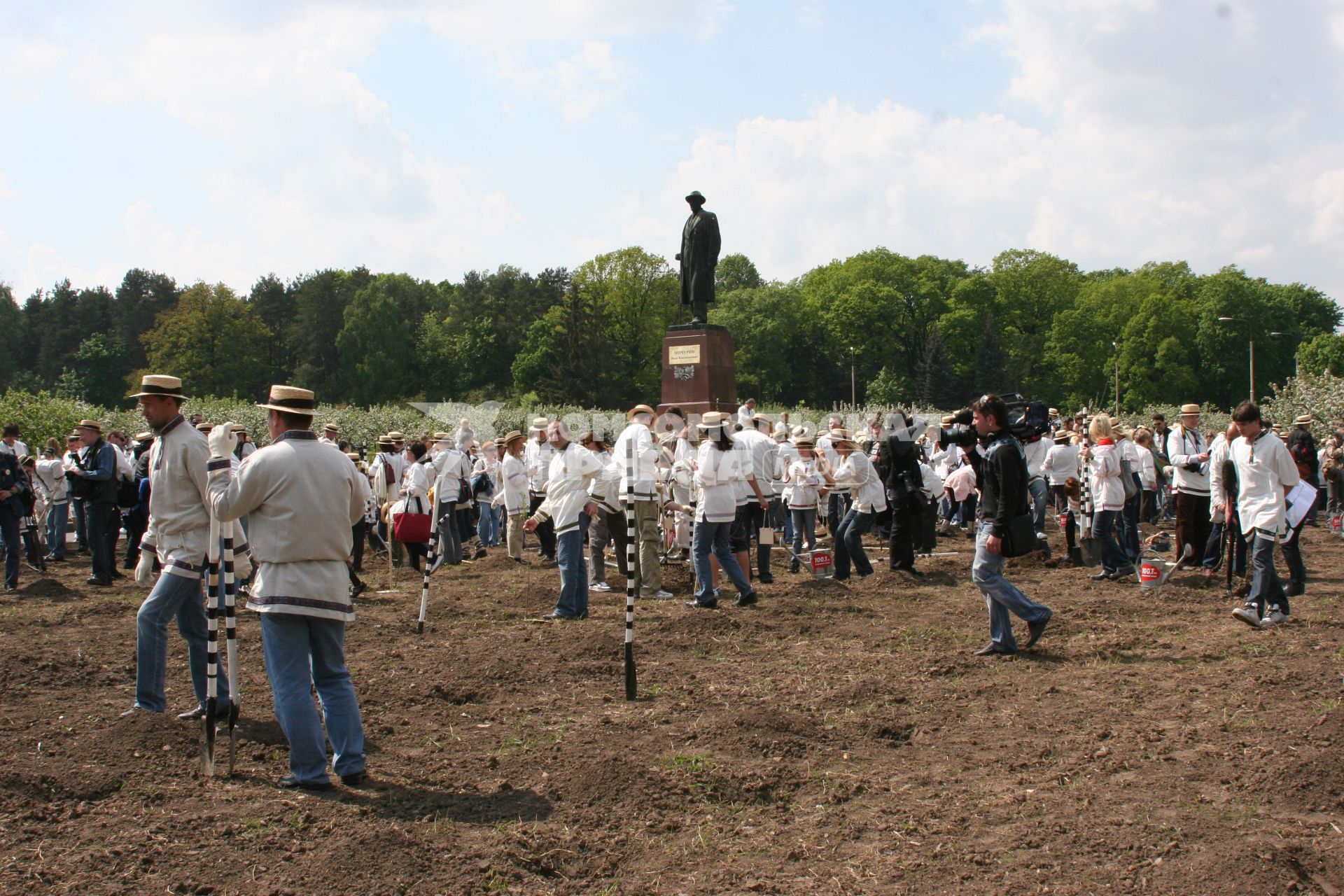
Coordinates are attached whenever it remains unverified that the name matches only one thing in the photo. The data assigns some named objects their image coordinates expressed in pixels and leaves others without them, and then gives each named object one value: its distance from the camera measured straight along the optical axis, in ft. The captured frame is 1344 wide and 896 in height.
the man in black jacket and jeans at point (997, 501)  26.91
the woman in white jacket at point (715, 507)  36.42
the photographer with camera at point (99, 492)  45.14
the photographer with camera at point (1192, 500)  42.60
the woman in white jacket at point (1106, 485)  40.65
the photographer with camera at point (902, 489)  44.73
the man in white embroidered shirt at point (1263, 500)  30.60
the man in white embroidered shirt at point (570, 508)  35.37
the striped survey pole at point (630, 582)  25.09
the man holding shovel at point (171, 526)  21.25
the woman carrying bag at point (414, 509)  45.68
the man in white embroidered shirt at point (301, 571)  17.83
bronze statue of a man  80.79
